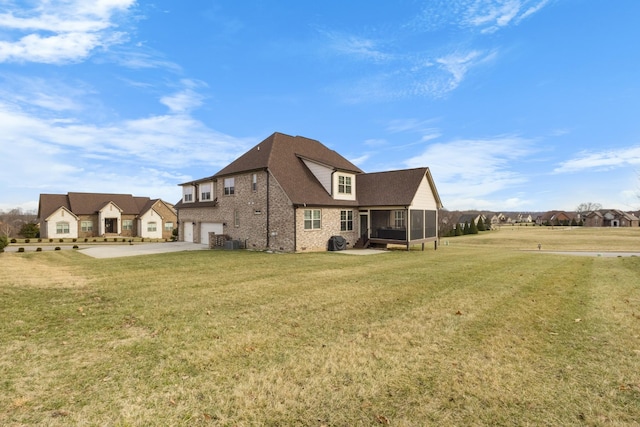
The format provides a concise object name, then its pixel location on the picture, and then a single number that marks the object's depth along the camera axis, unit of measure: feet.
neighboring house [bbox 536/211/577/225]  332.39
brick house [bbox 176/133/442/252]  73.61
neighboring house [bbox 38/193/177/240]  147.02
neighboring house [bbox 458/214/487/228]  303.27
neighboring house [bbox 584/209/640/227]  307.99
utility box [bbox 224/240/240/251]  78.95
